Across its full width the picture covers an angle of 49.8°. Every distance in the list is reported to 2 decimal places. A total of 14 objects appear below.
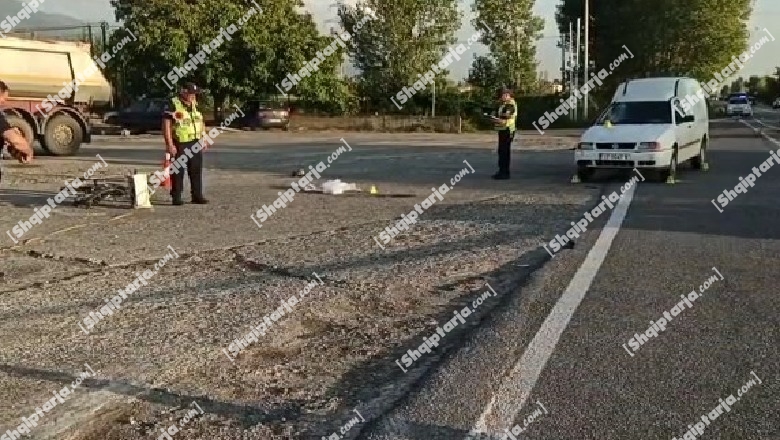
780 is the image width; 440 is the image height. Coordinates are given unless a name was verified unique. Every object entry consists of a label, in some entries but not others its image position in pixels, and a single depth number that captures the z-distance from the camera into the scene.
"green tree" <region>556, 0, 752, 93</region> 53.94
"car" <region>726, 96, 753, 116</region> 56.91
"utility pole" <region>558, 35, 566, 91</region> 56.91
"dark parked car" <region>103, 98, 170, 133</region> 36.01
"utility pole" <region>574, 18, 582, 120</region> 49.15
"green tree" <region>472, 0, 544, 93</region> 51.78
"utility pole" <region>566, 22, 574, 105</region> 50.47
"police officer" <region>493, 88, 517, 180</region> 16.02
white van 15.37
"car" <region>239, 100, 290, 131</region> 39.41
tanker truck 20.86
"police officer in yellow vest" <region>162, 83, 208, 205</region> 12.16
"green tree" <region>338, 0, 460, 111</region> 46.41
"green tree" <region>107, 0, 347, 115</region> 39.72
